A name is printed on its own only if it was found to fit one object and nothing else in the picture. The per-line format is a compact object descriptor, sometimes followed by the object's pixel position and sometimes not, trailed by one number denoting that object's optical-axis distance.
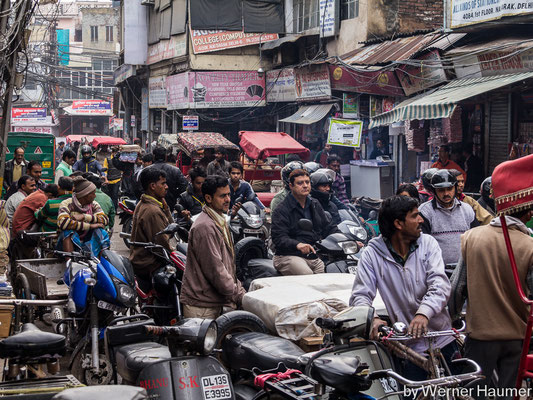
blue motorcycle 5.75
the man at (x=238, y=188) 10.48
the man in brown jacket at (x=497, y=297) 4.16
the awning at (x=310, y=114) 20.39
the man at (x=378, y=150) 17.97
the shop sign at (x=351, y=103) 18.84
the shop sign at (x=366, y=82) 16.45
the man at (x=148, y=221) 7.06
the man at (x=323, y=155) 18.67
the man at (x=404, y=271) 4.15
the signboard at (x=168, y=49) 28.07
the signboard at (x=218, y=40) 26.58
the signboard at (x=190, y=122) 26.00
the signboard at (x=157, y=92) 30.86
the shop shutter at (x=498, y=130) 13.80
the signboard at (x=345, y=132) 16.91
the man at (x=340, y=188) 11.68
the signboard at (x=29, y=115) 54.53
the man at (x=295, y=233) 6.93
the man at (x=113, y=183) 16.83
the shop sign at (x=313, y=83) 19.97
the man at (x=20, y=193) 10.26
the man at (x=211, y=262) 5.55
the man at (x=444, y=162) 12.24
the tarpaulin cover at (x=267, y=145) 17.52
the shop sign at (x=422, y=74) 14.57
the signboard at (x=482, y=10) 11.85
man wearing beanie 7.52
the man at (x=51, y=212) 8.86
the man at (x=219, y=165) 12.19
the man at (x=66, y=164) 14.00
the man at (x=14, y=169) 14.69
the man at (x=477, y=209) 6.97
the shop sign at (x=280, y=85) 23.22
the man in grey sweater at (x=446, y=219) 6.21
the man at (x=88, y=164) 15.78
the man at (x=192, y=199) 9.40
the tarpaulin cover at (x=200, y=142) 18.28
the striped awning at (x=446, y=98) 11.88
